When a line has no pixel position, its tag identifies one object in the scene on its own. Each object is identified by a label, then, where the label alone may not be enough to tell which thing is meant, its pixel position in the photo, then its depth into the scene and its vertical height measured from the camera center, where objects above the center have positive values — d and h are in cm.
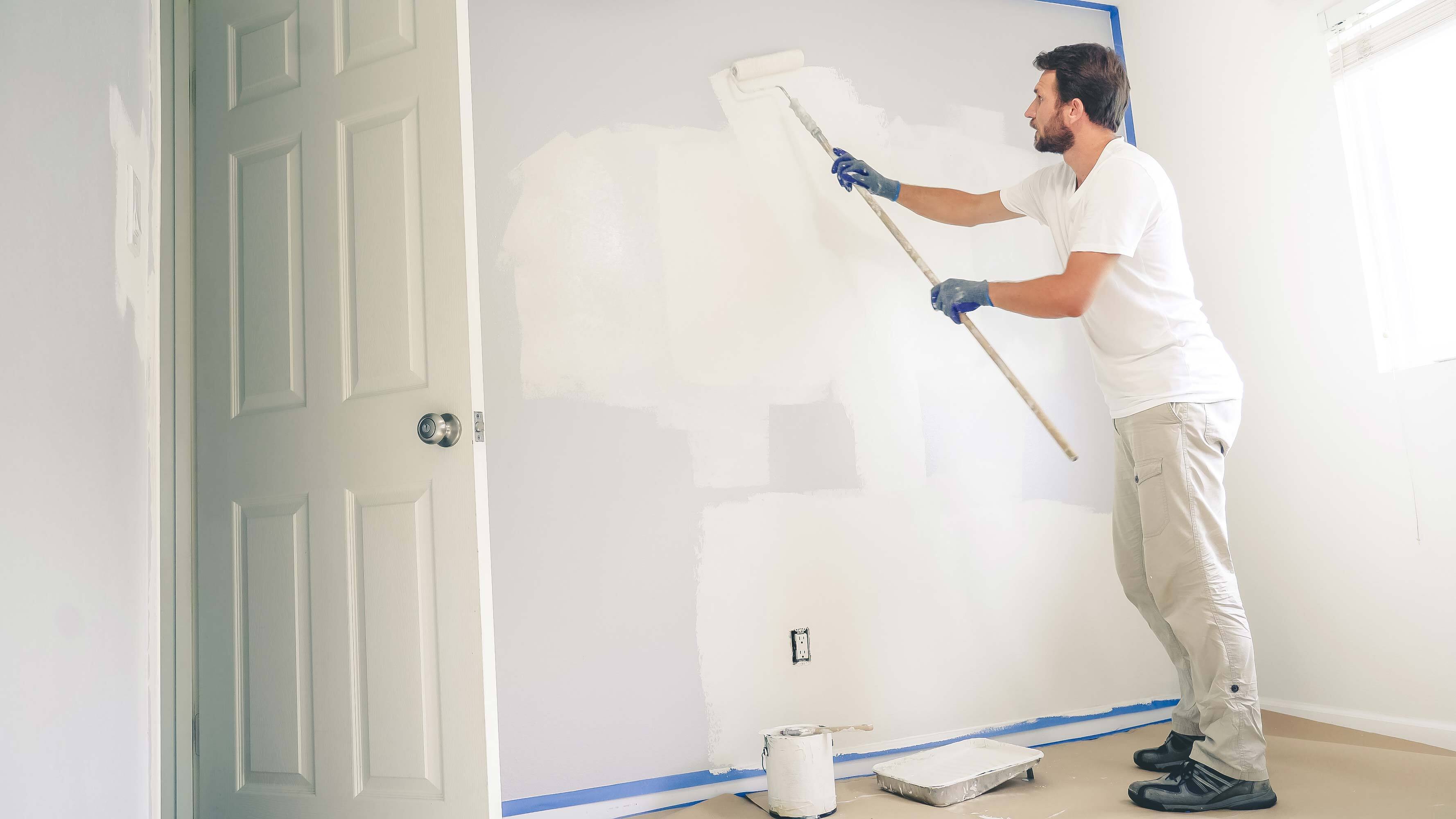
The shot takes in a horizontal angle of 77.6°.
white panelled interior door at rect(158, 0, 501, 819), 180 +28
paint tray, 204 -65
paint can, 198 -60
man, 183 +16
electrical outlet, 233 -36
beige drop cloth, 184 -69
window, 221 +75
